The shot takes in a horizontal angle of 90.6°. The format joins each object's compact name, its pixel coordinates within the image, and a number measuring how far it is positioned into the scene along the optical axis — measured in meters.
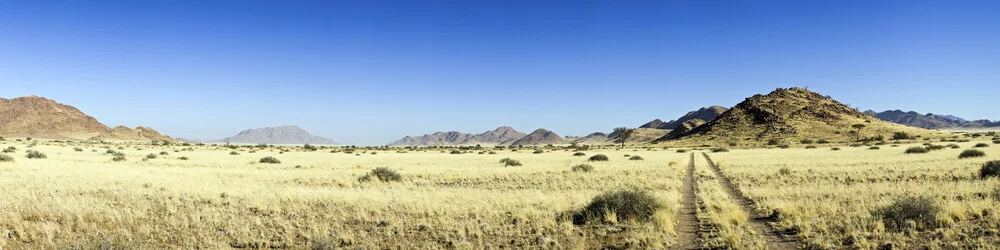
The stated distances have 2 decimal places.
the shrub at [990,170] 19.65
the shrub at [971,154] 32.88
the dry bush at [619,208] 12.39
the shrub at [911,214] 9.98
